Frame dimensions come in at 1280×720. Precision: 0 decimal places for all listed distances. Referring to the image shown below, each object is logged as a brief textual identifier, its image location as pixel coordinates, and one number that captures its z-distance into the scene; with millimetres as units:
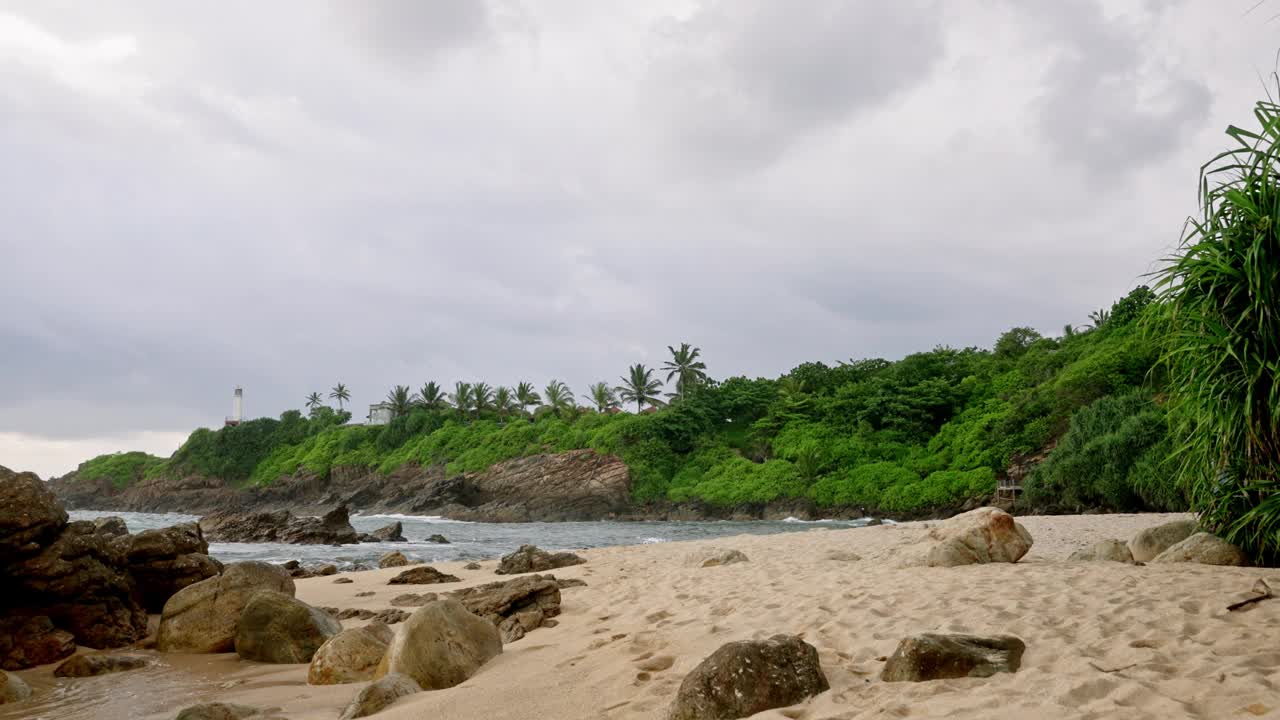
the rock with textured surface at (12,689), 5371
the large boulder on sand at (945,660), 3811
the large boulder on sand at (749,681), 3691
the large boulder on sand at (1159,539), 7992
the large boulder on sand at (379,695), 4621
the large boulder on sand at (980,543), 7926
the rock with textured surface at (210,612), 7238
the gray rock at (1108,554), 7957
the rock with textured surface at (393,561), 16188
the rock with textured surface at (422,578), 11844
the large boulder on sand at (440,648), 5199
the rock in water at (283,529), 27219
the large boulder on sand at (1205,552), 6891
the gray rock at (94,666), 6242
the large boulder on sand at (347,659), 5738
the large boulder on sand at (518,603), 7246
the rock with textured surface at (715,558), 10499
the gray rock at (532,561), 12867
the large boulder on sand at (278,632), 6742
